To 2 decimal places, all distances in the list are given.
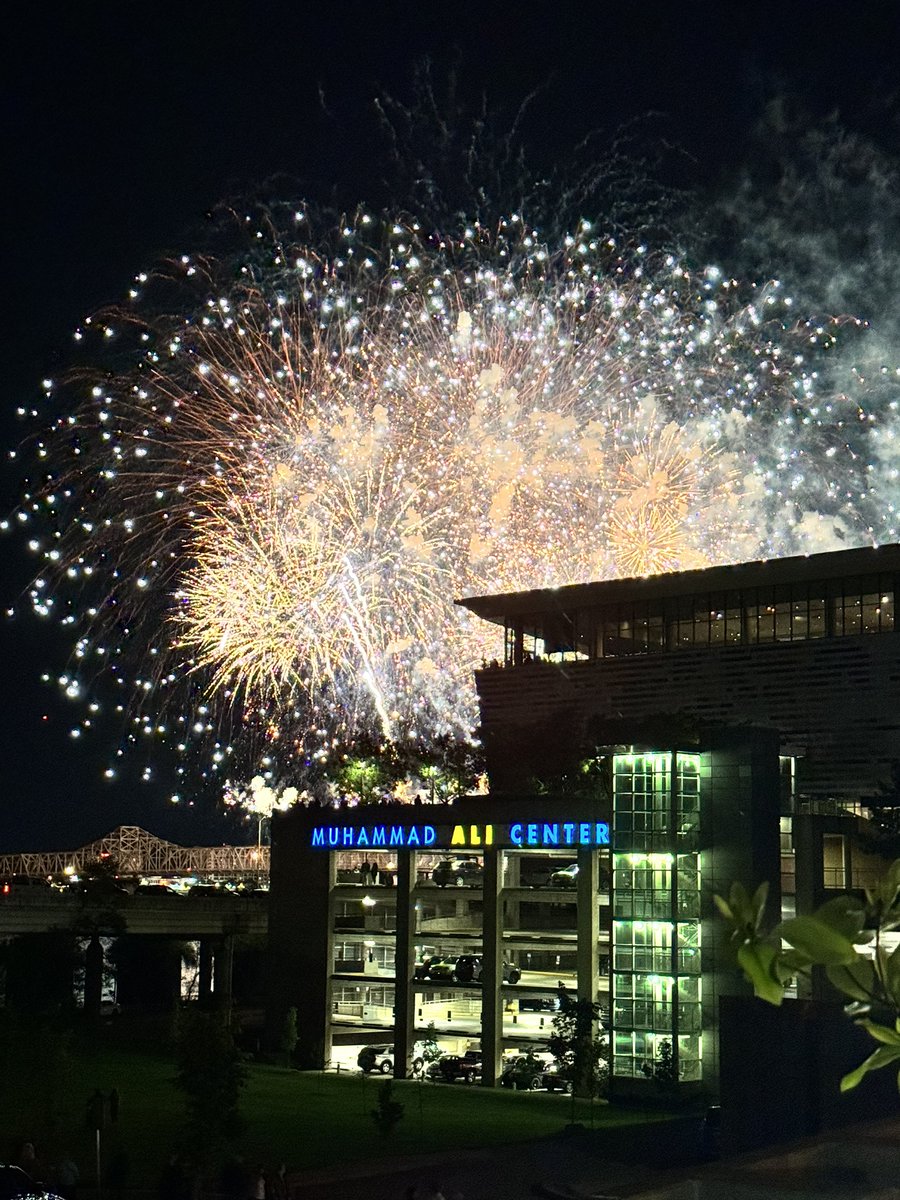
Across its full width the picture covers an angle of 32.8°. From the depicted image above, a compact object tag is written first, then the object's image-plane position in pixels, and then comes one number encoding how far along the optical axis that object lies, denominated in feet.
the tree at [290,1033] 263.29
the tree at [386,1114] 184.85
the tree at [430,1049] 254.68
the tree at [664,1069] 220.64
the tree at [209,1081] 146.72
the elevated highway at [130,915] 310.45
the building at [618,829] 231.91
